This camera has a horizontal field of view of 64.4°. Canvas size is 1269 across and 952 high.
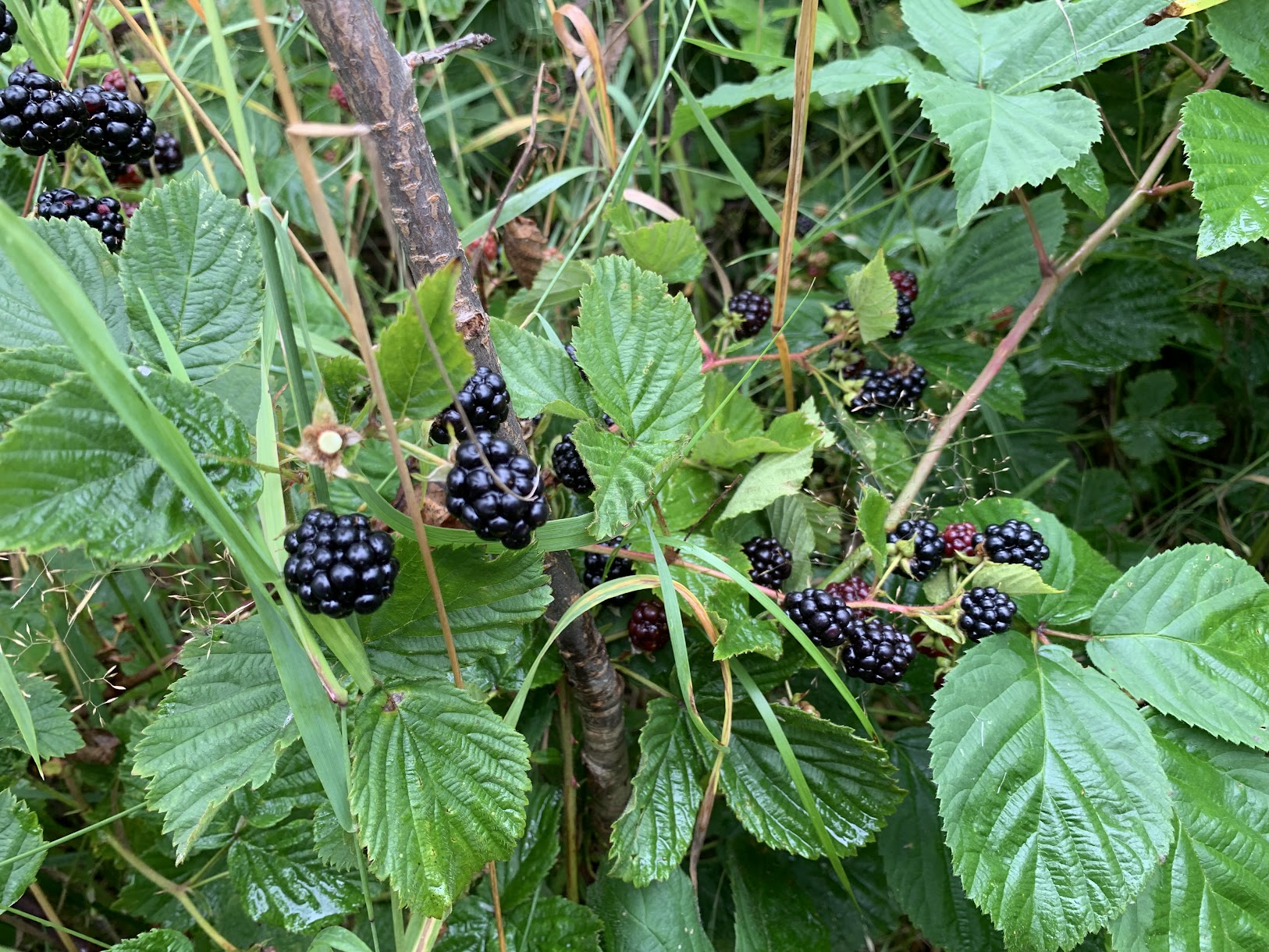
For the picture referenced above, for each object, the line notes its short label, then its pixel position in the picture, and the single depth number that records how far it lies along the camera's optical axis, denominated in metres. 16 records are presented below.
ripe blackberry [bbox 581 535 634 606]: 0.29
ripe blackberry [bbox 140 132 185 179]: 0.37
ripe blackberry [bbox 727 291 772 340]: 0.37
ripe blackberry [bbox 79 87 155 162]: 0.29
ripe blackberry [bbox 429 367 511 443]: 0.22
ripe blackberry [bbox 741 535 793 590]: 0.30
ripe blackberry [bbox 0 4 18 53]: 0.29
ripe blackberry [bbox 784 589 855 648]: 0.27
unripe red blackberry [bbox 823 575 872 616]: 0.29
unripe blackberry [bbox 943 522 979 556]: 0.30
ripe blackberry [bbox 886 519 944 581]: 0.29
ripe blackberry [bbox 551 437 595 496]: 0.27
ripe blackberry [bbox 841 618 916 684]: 0.27
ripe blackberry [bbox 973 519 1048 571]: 0.29
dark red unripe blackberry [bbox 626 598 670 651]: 0.30
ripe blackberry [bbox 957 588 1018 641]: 0.28
